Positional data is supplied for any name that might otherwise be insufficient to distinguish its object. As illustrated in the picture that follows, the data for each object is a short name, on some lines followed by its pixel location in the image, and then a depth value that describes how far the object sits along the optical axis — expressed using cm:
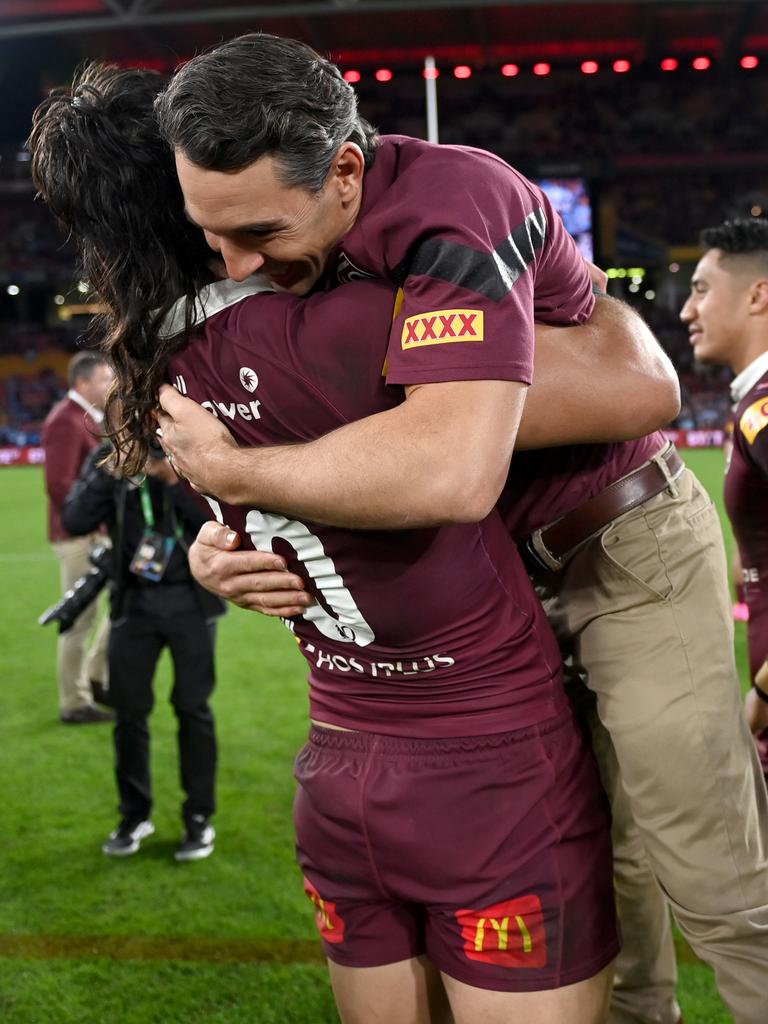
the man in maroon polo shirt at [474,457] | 141
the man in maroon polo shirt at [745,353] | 313
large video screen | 2592
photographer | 451
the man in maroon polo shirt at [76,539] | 643
